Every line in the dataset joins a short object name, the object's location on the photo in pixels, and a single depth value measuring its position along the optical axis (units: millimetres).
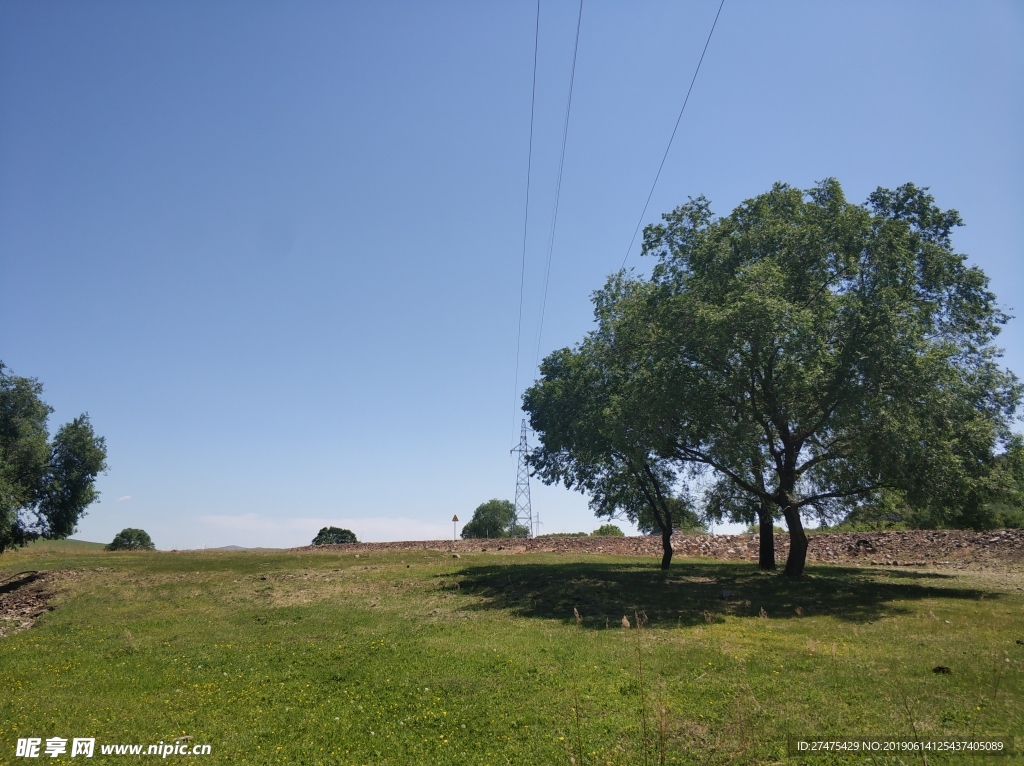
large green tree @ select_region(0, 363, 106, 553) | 40438
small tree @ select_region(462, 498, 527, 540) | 91312
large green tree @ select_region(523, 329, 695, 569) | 31656
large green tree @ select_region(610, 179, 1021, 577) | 23484
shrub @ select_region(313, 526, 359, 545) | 71875
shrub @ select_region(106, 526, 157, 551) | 68812
